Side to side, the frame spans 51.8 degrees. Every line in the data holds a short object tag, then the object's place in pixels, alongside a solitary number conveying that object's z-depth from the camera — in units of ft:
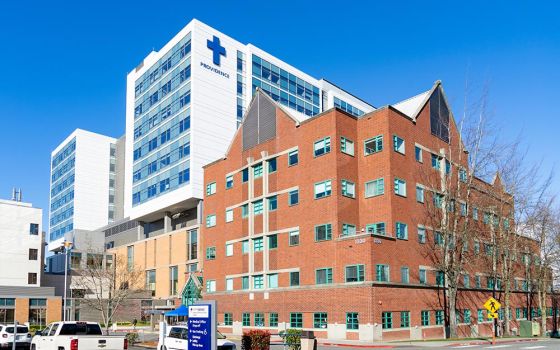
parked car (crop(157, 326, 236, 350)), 84.78
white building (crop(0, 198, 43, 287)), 263.29
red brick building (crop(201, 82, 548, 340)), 151.02
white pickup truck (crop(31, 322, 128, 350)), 77.61
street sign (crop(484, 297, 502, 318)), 131.75
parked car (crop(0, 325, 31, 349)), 115.85
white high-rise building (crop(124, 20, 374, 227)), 261.85
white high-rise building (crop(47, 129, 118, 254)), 411.54
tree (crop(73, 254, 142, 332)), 252.62
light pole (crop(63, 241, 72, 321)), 177.10
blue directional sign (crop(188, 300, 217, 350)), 52.95
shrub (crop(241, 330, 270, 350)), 88.33
